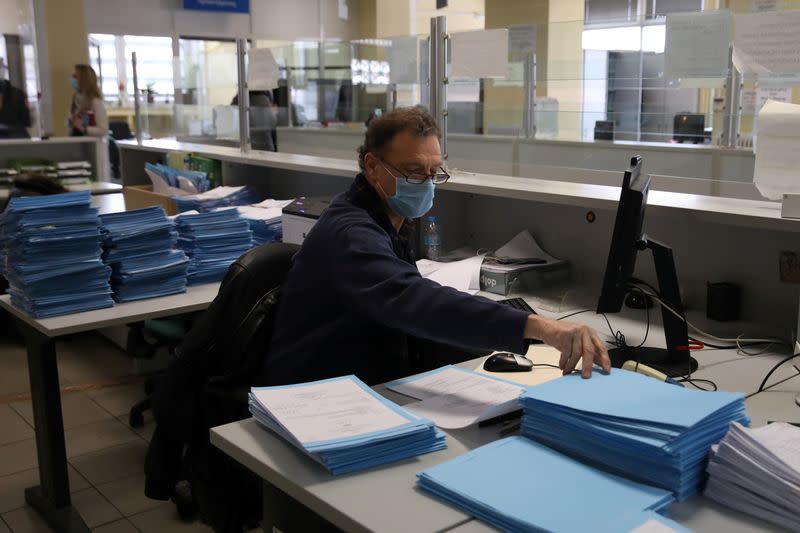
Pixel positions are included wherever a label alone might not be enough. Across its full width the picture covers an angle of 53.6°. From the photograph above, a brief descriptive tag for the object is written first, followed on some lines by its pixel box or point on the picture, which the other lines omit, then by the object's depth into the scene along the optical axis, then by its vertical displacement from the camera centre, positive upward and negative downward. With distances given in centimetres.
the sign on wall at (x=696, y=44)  272 +27
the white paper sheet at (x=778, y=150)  188 -7
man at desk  154 -35
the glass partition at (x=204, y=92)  680 +32
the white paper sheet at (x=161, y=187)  402 -30
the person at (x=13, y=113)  851 +18
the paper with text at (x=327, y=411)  131 -49
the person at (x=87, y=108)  637 +17
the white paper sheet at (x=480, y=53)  291 +26
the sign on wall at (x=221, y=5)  1023 +159
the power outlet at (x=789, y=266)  206 -37
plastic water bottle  290 -40
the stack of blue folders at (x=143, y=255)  268 -43
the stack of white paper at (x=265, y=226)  323 -40
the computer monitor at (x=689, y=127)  438 -2
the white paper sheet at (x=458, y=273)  255 -48
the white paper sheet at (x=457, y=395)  147 -53
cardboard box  387 -36
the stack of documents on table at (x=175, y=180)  398 -26
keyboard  221 -50
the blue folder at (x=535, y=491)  108 -53
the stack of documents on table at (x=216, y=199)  363 -33
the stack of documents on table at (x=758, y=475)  111 -50
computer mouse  177 -53
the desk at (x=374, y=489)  112 -55
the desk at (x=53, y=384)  247 -80
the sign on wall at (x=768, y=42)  212 +21
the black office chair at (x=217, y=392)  188 -64
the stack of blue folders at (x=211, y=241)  294 -42
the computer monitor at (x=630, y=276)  174 -35
